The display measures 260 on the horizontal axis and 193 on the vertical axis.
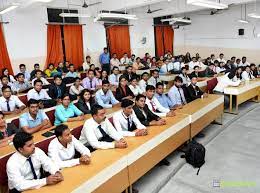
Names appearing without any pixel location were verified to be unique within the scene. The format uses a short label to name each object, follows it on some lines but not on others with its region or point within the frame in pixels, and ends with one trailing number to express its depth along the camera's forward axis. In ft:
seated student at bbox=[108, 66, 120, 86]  27.43
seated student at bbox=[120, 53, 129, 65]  37.77
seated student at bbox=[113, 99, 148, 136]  12.72
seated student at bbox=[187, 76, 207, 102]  19.51
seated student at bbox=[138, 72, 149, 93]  23.22
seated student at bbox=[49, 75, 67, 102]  20.97
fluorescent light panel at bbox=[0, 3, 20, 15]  19.37
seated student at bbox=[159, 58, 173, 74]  33.61
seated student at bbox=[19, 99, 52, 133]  13.21
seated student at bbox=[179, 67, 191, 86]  25.35
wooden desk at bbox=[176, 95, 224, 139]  15.56
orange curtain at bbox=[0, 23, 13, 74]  26.84
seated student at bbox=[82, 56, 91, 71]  33.53
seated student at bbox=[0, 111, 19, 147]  11.43
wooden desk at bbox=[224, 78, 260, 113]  21.80
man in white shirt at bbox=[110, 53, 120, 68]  36.10
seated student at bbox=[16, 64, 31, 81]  27.30
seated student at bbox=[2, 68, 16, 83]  25.57
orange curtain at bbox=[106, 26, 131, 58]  37.60
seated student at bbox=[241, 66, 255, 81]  25.85
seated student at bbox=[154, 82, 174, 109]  17.81
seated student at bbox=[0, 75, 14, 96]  21.95
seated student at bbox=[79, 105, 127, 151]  10.80
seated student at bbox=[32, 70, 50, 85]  23.86
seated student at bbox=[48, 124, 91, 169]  9.39
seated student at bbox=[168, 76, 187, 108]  18.50
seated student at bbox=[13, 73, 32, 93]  23.38
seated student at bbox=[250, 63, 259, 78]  27.90
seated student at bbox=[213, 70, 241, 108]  22.82
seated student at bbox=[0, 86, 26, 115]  17.02
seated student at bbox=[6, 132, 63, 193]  8.04
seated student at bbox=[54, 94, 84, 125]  14.57
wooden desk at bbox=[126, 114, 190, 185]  10.71
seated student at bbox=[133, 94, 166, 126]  14.15
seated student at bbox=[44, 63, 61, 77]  29.01
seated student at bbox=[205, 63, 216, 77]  28.91
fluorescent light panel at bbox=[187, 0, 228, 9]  17.67
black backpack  13.64
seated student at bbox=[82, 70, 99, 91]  24.61
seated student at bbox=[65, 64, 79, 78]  27.98
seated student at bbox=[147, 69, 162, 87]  25.17
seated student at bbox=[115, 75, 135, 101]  20.67
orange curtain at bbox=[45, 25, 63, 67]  31.12
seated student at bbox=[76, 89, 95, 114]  16.49
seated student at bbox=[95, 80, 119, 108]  18.47
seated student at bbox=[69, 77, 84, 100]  21.01
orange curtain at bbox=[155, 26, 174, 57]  45.55
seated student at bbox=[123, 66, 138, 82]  27.96
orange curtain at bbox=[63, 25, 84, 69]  32.76
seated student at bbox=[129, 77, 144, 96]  21.99
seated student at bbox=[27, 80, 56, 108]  18.75
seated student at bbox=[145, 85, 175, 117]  16.09
